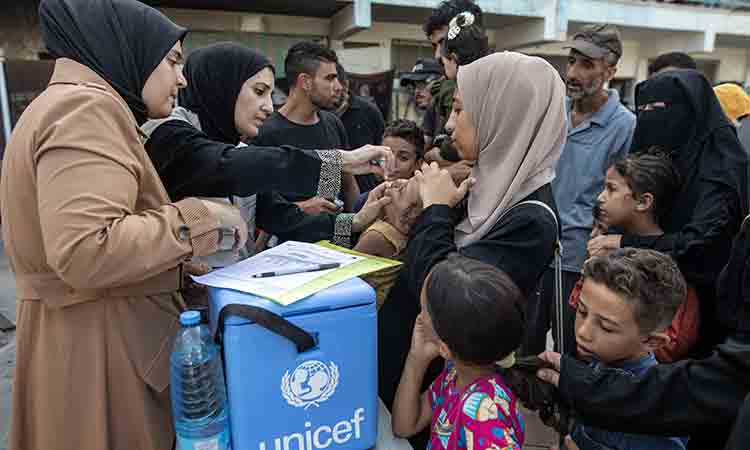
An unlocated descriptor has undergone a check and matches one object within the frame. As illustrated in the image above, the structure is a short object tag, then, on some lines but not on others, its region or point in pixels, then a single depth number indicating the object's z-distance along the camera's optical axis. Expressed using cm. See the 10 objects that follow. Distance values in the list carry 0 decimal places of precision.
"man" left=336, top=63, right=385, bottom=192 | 374
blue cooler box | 91
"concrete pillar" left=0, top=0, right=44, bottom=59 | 642
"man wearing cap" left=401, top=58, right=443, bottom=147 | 329
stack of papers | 95
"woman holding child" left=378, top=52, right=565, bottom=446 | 125
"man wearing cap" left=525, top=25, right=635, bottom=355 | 232
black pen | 106
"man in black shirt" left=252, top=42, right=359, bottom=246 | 259
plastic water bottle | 94
